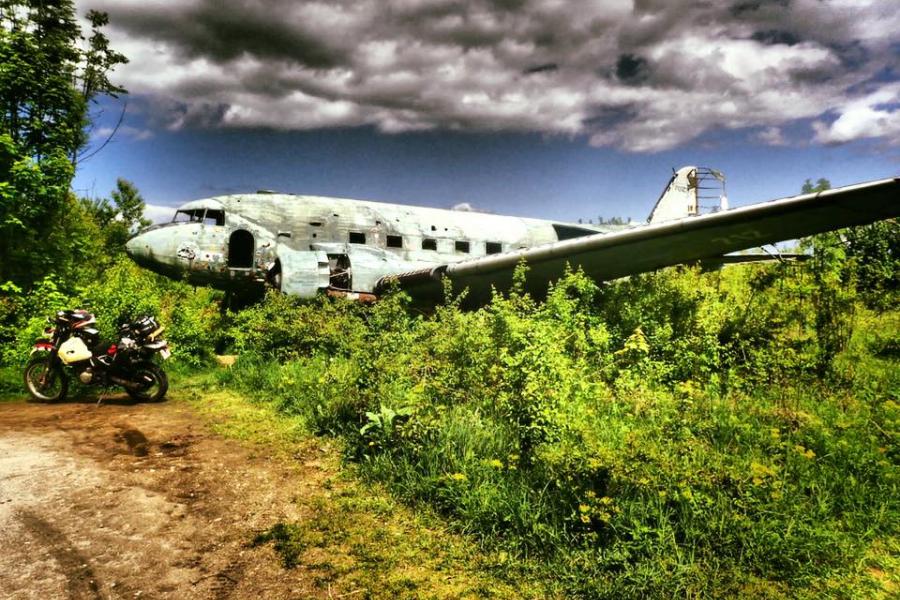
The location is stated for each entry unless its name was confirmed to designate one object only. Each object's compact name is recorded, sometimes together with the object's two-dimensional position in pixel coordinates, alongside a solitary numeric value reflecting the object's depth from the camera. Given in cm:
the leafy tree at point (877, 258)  814
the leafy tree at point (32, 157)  875
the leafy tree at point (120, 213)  2894
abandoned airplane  823
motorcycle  715
